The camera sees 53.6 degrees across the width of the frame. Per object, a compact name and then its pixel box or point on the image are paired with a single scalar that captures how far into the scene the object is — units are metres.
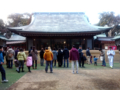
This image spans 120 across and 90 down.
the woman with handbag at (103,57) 10.25
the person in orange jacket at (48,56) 7.53
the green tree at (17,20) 34.31
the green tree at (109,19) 31.53
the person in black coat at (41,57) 10.66
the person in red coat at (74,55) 7.28
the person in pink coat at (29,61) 7.61
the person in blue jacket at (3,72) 5.33
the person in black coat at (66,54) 9.62
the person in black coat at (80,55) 9.66
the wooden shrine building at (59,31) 14.15
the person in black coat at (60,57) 9.95
